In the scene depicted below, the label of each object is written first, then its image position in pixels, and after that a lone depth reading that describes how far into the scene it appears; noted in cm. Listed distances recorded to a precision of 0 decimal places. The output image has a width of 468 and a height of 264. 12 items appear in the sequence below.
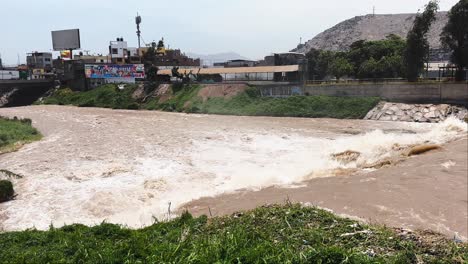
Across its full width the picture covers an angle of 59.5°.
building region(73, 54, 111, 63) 9337
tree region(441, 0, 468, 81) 3906
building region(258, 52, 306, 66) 6637
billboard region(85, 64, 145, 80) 6581
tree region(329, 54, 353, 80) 5431
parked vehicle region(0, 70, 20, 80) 7372
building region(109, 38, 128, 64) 9199
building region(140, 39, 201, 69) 8476
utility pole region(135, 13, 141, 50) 8906
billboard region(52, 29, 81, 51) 7744
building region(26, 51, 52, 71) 11638
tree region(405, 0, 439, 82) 4128
